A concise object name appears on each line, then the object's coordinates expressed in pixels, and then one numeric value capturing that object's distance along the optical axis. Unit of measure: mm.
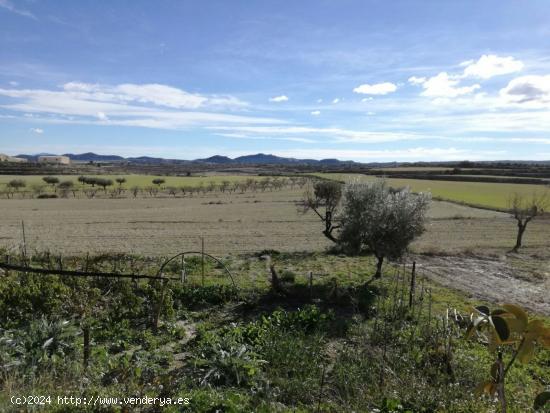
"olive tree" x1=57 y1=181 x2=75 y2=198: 76625
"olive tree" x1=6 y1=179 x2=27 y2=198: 74306
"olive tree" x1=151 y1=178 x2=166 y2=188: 90244
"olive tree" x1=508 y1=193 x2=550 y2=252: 23727
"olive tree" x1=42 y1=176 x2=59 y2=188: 86438
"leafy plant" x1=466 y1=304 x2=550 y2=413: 1970
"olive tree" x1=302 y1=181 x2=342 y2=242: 24266
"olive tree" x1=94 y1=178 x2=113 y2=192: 83550
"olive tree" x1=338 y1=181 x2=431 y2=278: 14312
